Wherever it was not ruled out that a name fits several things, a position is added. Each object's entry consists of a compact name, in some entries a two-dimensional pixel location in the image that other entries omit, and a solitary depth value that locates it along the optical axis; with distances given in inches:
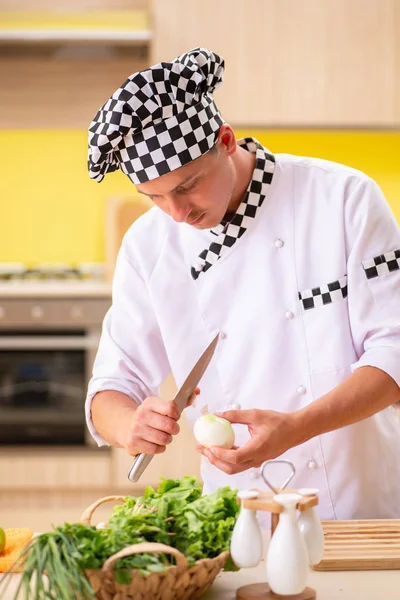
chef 99.4
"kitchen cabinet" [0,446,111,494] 200.0
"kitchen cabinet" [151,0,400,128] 200.1
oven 201.1
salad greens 81.3
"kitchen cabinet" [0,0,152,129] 211.1
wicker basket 81.9
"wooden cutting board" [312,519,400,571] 91.1
